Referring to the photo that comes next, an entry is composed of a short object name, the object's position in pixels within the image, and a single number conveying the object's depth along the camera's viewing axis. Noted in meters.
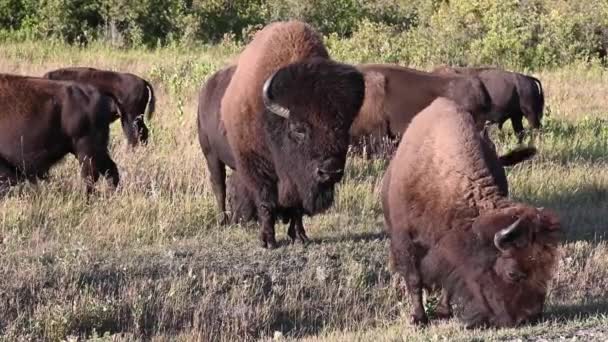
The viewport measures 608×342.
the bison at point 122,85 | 17.45
